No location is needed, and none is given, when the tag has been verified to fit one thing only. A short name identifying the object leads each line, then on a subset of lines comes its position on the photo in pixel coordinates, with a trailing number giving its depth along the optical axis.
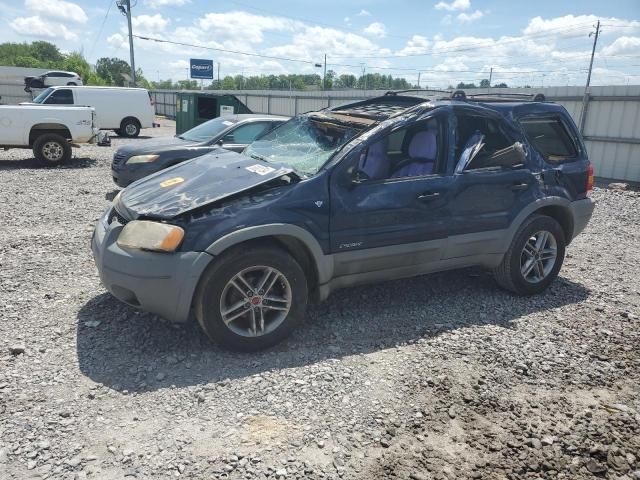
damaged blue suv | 3.44
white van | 18.84
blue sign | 45.53
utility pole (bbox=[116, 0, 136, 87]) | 32.81
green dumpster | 16.45
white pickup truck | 11.56
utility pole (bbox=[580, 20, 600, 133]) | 13.18
